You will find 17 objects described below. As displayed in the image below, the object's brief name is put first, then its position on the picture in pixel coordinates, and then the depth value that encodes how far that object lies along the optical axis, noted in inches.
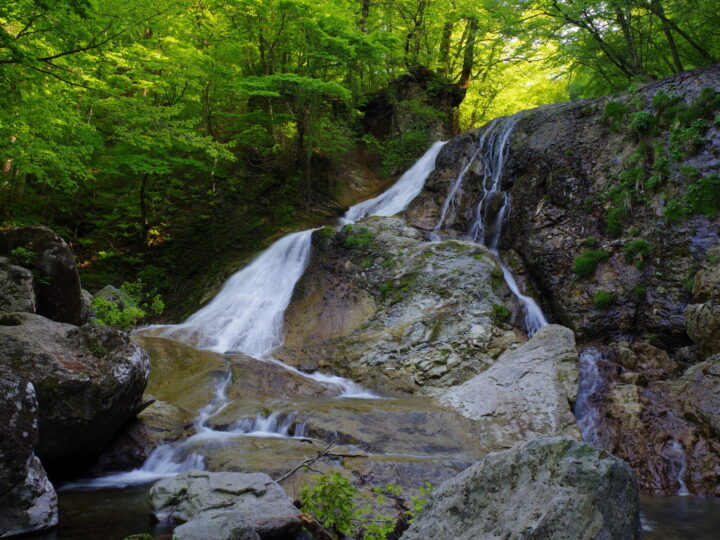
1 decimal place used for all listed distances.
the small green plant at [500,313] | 394.9
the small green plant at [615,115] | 447.5
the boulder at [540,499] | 91.3
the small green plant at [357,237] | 496.4
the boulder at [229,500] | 151.3
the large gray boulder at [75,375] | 196.2
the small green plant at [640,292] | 364.8
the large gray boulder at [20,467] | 148.1
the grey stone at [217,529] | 123.7
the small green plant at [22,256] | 304.3
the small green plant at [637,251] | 375.2
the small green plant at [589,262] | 399.5
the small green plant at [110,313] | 342.6
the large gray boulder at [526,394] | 267.9
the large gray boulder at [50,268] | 312.8
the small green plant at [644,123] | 418.0
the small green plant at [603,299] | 378.3
